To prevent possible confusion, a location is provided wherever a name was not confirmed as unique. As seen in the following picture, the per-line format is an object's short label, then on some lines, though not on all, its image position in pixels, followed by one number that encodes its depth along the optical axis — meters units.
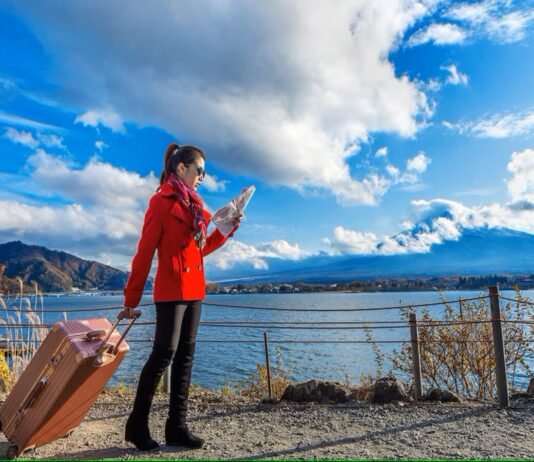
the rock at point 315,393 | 4.79
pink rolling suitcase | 2.96
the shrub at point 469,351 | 6.40
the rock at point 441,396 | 4.77
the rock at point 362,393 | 4.95
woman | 3.03
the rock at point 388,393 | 4.75
